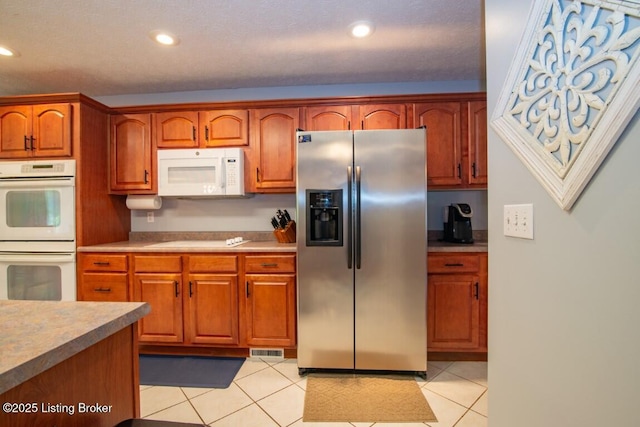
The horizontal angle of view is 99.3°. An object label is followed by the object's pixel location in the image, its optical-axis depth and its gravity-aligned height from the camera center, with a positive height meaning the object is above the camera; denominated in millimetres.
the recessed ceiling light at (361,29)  1855 +1279
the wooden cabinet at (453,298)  2189 -700
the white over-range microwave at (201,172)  2463 +365
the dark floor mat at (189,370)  2000 -1255
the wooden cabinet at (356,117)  2439 +855
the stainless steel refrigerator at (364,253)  1987 -306
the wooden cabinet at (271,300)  2215 -726
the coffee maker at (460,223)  2365 -105
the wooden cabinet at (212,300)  2264 -740
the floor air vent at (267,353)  2303 -1201
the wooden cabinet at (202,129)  2539 +784
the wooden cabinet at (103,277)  2311 -551
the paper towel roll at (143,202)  2705 +101
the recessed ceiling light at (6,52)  2072 +1255
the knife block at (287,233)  2553 -203
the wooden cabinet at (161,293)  2293 -684
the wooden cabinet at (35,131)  2334 +708
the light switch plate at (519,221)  915 -35
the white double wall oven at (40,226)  2312 -116
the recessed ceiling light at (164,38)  1924 +1265
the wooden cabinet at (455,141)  2385 +615
